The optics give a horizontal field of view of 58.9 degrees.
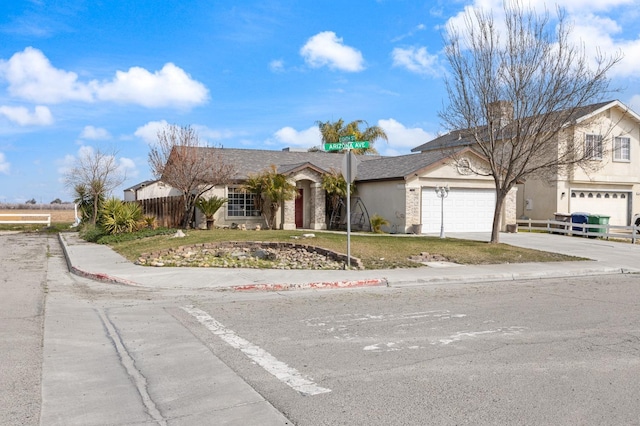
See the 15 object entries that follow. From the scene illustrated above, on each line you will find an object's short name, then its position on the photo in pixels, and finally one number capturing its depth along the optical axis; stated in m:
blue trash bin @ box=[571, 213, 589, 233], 27.40
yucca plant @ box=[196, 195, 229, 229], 26.88
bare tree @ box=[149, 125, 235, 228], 26.70
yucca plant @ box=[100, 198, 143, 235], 25.77
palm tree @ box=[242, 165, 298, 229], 27.69
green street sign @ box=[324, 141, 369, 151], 14.88
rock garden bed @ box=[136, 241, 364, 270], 15.48
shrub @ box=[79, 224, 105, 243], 25.33
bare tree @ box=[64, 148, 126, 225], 35.44
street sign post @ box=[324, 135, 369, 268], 14.73
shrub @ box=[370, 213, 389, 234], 27.11
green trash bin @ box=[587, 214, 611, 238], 26.80
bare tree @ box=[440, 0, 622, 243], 18.52
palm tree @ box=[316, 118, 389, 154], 44.32
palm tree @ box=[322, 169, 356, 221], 29.09
